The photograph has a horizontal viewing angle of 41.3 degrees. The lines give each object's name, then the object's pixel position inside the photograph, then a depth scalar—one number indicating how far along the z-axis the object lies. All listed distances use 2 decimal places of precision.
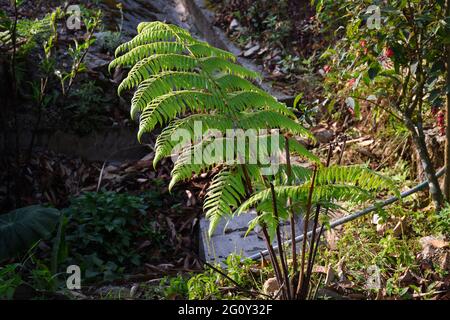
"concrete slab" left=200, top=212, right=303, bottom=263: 3.41
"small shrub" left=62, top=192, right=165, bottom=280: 3.62
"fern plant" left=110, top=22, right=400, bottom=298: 2.03
